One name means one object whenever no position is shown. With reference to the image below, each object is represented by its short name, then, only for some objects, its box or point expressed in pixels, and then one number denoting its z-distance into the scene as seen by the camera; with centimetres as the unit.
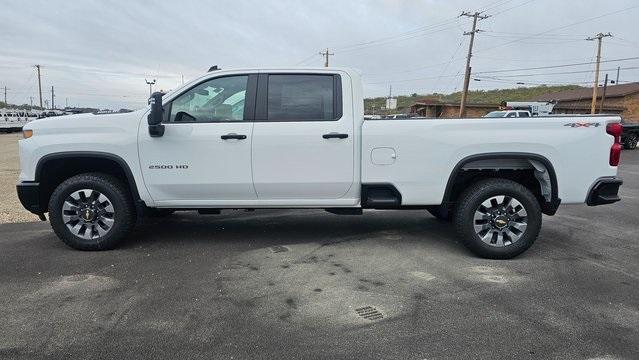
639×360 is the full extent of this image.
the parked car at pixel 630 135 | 2320
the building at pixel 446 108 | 4847
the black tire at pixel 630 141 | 2355
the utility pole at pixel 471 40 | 4000
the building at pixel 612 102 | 4447
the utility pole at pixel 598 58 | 3896
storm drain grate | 371
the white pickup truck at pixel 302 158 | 506
